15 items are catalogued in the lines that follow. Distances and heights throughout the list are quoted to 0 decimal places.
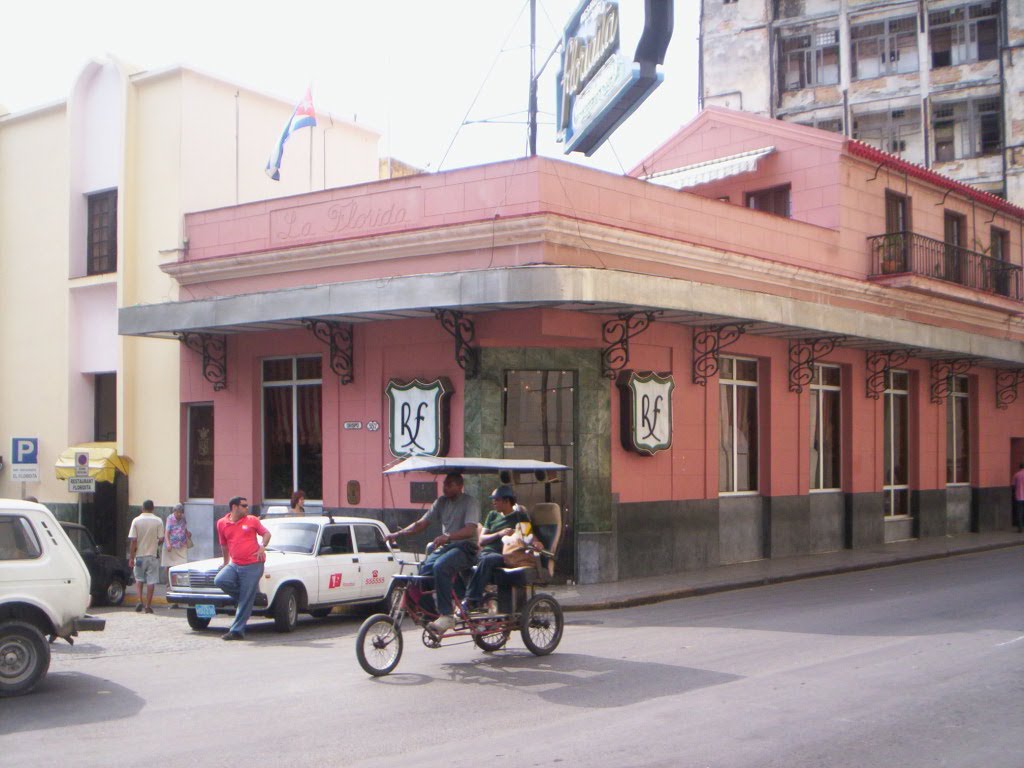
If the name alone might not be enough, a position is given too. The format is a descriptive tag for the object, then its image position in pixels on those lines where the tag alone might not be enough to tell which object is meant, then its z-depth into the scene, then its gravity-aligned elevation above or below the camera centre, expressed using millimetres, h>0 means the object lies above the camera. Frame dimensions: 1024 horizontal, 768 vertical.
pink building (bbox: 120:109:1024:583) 17359 +1687
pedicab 10305 -1695
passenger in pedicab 10930 -971
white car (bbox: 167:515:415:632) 14148 -1750
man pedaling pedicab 10727 -1005
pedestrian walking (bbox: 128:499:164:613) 17344 -1699
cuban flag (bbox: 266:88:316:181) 21281 +5829
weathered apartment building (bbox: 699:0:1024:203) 42375 +14075
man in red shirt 13586 -1489
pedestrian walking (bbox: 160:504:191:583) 19766 -1761
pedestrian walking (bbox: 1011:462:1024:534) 28781 -1673
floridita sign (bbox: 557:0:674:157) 12141 +4513
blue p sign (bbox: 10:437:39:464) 20047 -195
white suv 9852 -1364
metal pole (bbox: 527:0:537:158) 17234 +5399
